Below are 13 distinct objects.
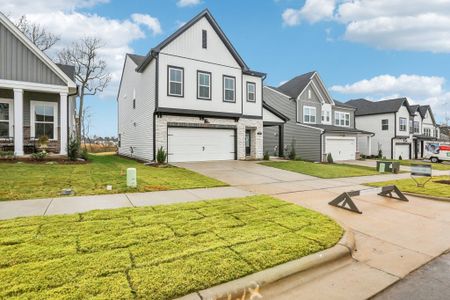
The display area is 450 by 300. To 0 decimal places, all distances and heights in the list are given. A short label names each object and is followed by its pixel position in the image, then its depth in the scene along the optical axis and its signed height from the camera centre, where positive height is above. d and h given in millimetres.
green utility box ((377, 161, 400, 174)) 16297 -1156
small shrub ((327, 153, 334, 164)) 23359 -1024
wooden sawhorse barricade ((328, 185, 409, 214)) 6795 -1372
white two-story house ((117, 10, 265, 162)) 15484 +2983
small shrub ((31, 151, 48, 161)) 12516 -454
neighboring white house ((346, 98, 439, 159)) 33688 +2774
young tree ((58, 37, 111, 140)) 29656 +9733
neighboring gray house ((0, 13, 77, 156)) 12539 +2685
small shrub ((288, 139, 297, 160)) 22583 -677
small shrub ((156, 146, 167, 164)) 14781 -520
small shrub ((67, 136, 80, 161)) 13383 -181
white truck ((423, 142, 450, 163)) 29025 -514
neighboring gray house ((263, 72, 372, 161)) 24781 +2071
